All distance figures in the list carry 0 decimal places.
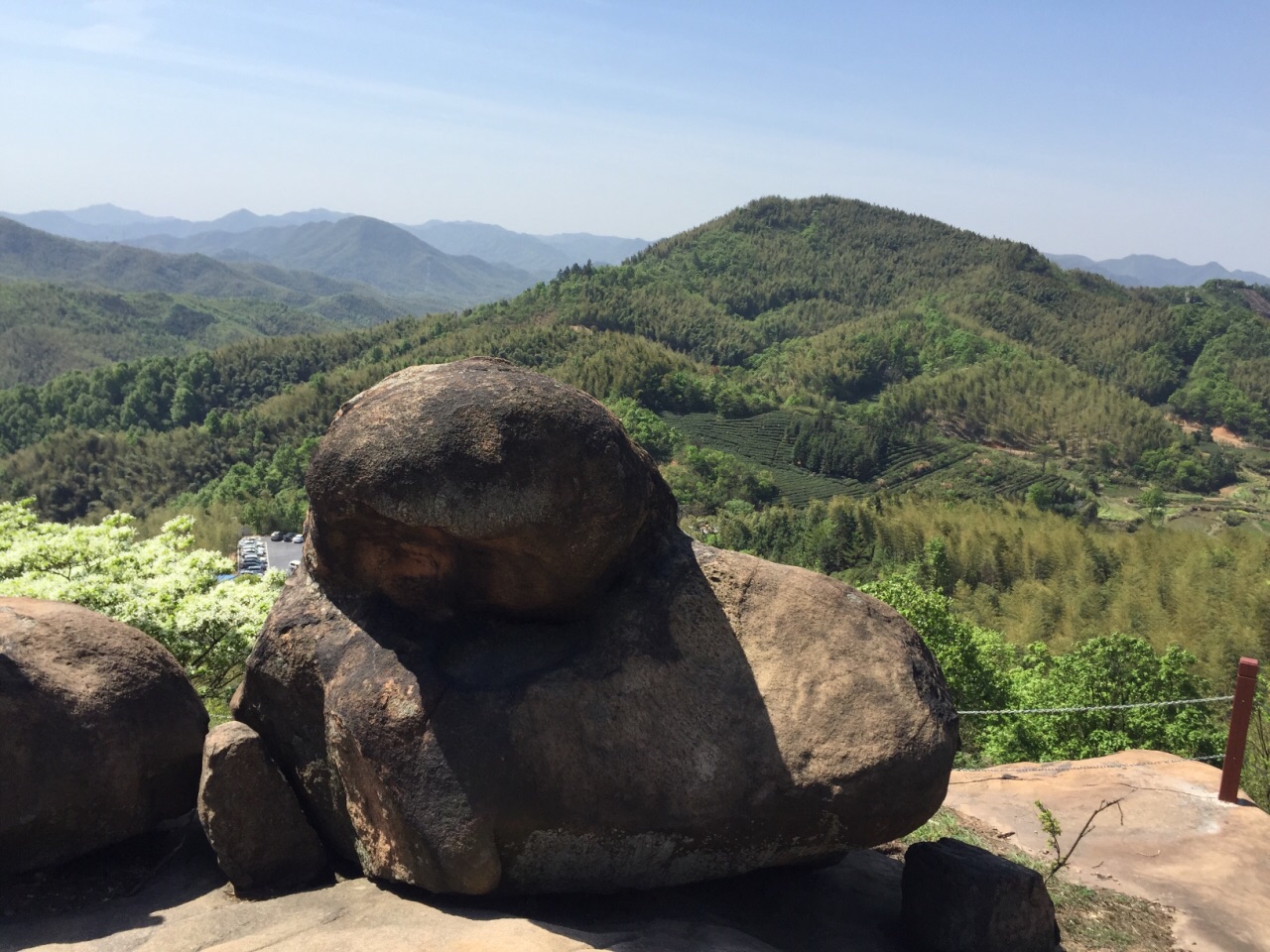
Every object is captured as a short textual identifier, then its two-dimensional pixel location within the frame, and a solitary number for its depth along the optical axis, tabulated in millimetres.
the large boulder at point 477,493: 7027
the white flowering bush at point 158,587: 12031
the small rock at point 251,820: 7621
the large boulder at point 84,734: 7348
